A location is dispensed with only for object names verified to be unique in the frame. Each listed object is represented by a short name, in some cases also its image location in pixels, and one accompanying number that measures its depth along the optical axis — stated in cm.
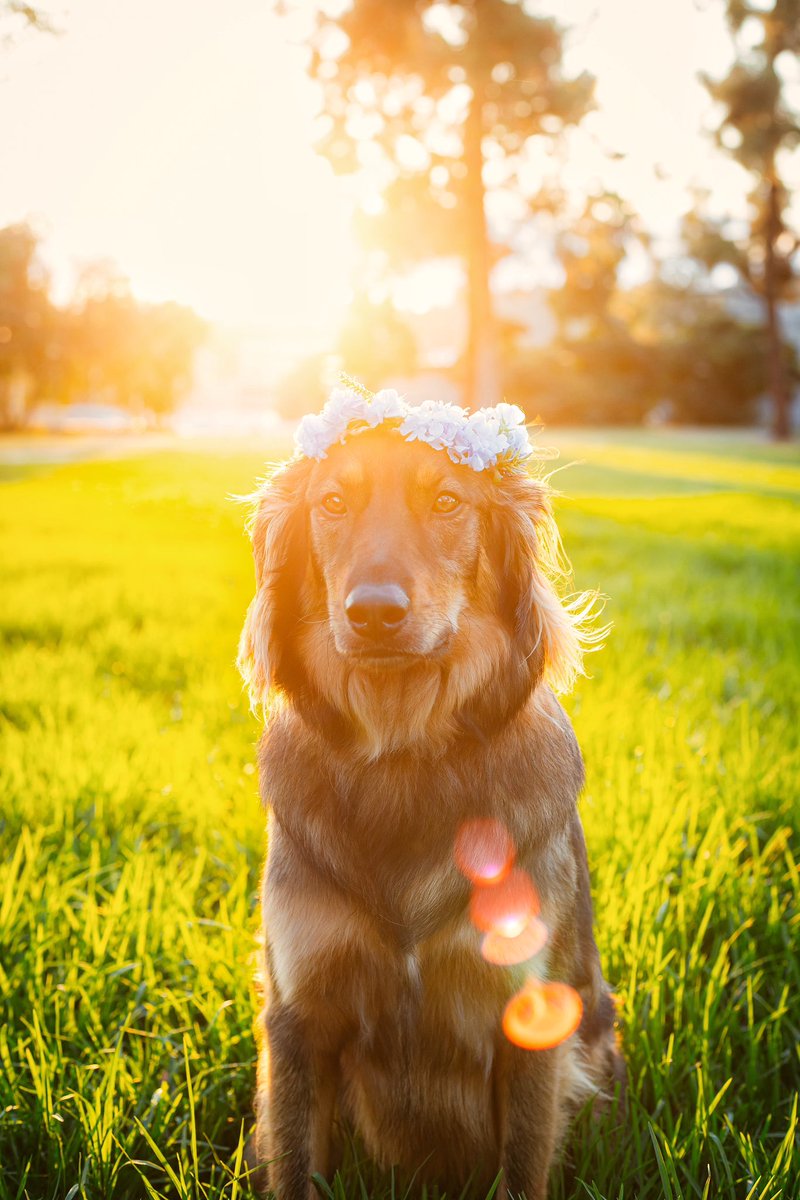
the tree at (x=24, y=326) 4269
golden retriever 194
